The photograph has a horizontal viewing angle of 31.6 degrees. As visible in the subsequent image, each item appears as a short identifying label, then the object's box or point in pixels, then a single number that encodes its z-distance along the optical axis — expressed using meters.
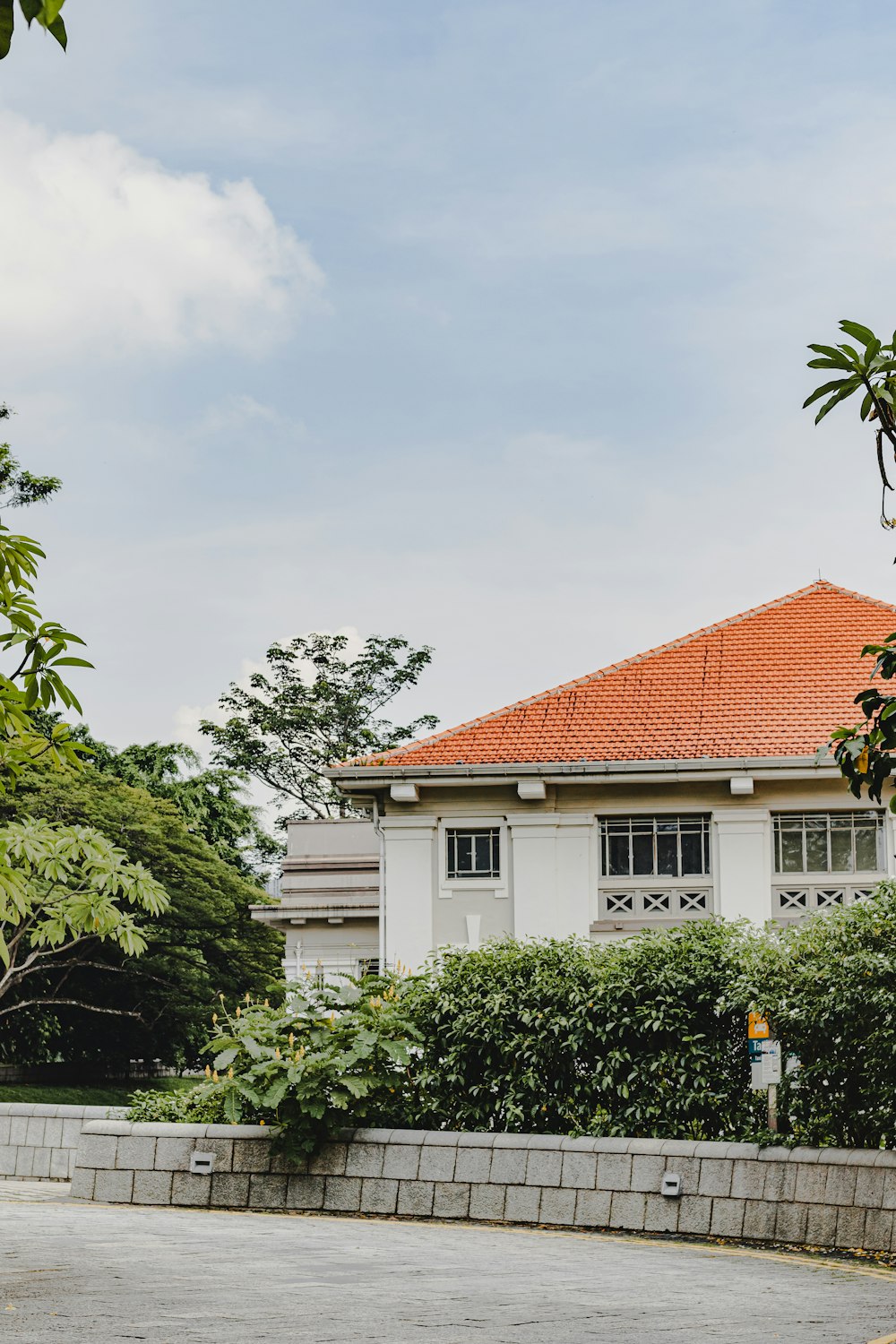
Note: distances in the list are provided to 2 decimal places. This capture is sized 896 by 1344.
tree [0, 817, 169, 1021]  13.95
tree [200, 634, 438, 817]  53.56
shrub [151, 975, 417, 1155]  12.46
